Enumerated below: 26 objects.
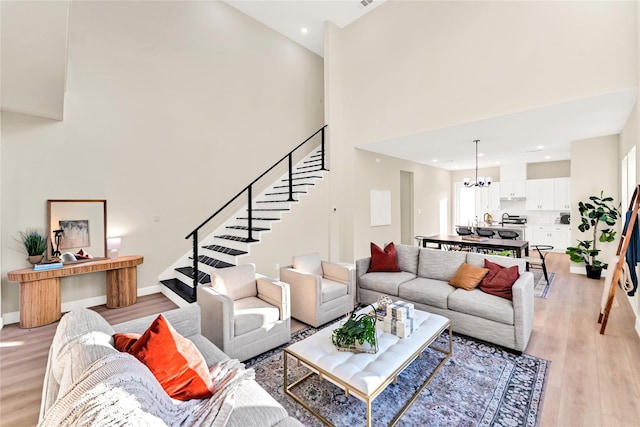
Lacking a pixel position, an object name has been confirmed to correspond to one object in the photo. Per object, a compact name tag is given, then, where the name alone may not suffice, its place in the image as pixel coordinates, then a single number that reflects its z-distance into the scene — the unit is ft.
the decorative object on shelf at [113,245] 13.97
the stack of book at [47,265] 11.66
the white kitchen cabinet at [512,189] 29.27
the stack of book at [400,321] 7.80
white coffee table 5.95
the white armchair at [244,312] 8.64
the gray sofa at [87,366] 4.05
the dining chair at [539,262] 17.28
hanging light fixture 20.52
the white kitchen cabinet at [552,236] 27.14
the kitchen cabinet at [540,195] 27.71
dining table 16.78
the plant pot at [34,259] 12.04
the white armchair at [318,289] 11.21
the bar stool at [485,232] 21.54
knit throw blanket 3.07
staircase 14.61
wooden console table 11.32
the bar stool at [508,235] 20.89
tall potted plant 16.98
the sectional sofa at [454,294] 9.37
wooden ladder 10.29
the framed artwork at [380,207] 21.81
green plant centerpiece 6.95
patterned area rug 6.55
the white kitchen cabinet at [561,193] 26.76
